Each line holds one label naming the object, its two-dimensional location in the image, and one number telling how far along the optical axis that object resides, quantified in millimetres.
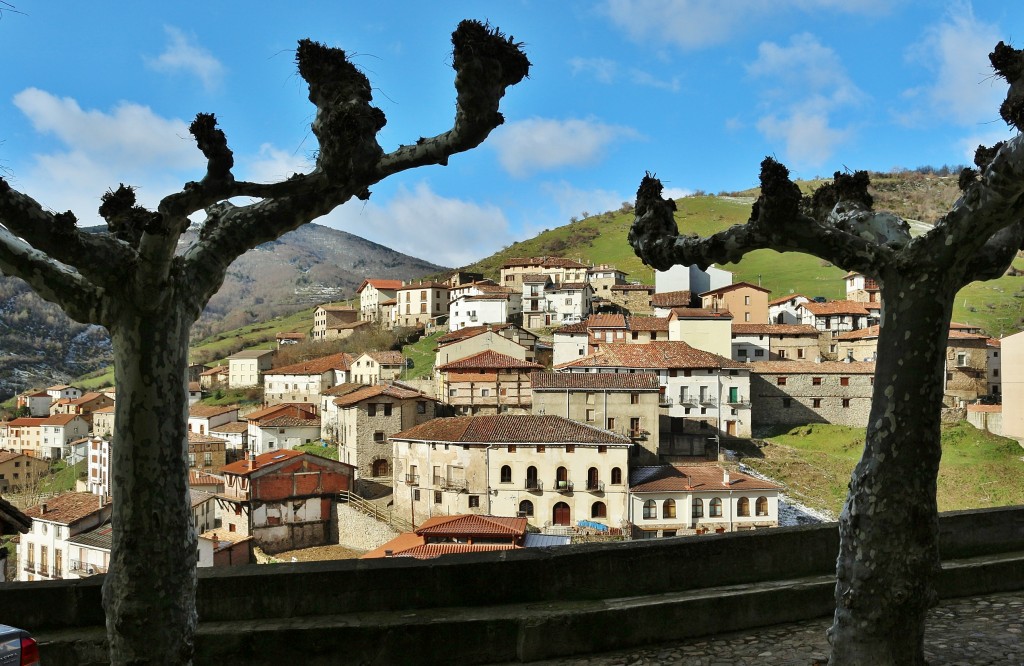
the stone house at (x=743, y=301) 77000
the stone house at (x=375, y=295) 109581
